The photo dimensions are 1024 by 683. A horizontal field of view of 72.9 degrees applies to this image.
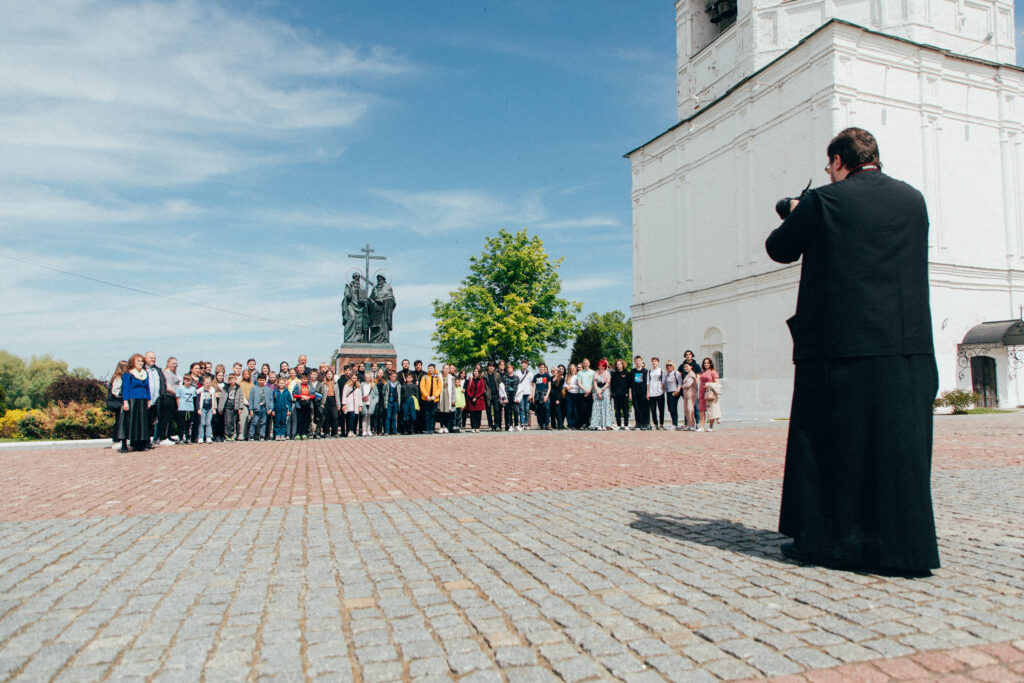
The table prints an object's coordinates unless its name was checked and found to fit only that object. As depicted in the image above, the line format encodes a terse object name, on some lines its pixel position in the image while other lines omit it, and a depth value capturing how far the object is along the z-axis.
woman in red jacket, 19.25
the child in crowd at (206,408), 16.31
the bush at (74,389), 32.11
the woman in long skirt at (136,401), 13.29
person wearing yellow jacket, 18.12
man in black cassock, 3.50
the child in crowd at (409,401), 18.09
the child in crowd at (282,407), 17.52
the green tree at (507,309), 40.00
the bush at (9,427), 23.39
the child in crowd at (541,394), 19.66
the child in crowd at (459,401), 18.80
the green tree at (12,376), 70.69
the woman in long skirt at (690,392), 16.98
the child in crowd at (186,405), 15.82
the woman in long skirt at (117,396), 14.00
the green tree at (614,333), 85.88
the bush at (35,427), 20.75
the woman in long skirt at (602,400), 18.14
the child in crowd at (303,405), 17.19
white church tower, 25.66
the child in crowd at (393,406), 17.98
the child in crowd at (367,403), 17.93
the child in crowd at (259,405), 16.97
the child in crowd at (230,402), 16.73
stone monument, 27.00
